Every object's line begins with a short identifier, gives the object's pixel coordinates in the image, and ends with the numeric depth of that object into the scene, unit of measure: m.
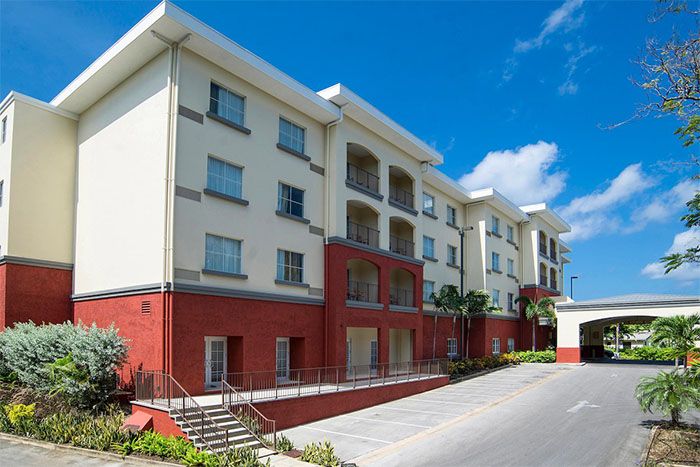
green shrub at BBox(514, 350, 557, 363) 39.34
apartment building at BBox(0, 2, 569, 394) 18.16
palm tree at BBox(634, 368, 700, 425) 15.32
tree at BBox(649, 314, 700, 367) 17.11
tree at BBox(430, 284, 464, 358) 32.66
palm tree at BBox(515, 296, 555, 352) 41.62
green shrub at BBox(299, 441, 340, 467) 13.84
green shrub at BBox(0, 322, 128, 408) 16.28
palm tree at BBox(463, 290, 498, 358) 34.19
